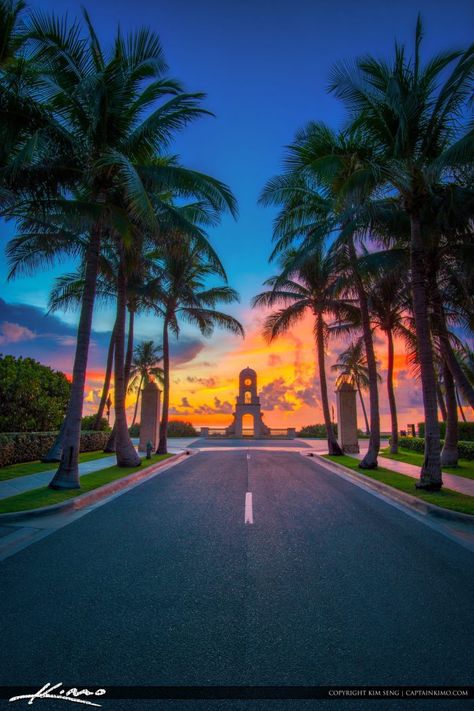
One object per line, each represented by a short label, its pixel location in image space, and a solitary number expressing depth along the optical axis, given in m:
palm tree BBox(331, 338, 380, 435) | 23.34
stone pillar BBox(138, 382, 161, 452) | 24.28
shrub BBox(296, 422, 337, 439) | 45.66
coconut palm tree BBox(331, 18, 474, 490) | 10.32
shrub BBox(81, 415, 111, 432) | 27.71
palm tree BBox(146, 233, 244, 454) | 20.47
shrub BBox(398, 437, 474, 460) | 19.19
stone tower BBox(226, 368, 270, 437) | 46.47
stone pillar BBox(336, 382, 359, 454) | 23.88
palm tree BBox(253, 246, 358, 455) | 20.95
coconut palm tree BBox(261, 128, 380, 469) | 12.30
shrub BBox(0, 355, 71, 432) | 19.92
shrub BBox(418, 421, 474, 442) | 25.34
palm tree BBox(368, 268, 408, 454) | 19.83
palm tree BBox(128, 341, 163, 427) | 49.69
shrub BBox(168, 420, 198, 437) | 46.00
